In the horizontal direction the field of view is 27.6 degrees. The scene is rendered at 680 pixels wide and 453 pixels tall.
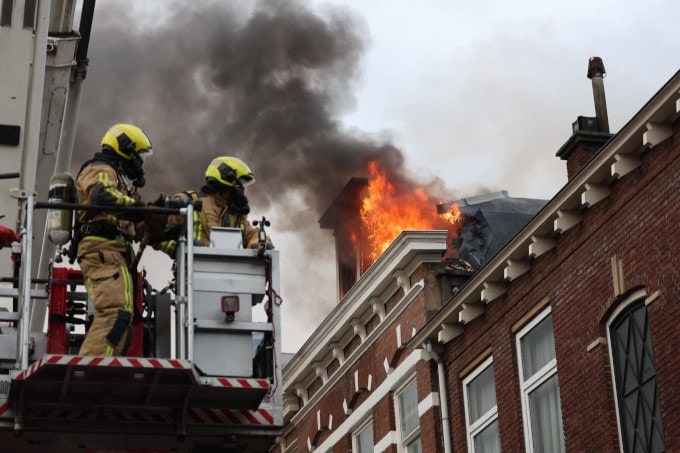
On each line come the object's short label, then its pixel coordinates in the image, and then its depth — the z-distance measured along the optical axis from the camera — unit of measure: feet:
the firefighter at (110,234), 32.22
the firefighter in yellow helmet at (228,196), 36.78
